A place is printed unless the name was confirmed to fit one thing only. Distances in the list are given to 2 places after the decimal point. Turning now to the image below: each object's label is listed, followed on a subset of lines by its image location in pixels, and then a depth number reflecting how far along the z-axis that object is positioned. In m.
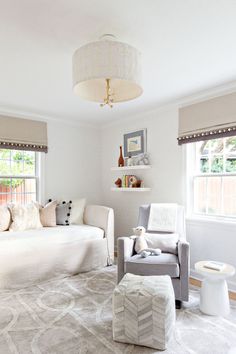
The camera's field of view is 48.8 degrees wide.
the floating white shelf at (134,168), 3.93
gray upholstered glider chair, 2.51
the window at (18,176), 3.95
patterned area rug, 1.91
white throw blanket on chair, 3.17
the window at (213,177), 3.14
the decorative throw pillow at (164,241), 2.88
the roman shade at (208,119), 2.96
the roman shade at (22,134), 3.81
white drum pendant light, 1.70
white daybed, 3.02
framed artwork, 4.10
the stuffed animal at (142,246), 2.78
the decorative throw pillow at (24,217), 3.47
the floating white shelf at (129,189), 3.95
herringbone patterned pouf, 1.89
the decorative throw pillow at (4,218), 3.39
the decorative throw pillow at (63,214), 3.90
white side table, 2.39
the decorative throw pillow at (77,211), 4.09
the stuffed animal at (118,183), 4.39
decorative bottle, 4.33
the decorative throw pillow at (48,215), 3.77
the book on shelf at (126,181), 4.21
